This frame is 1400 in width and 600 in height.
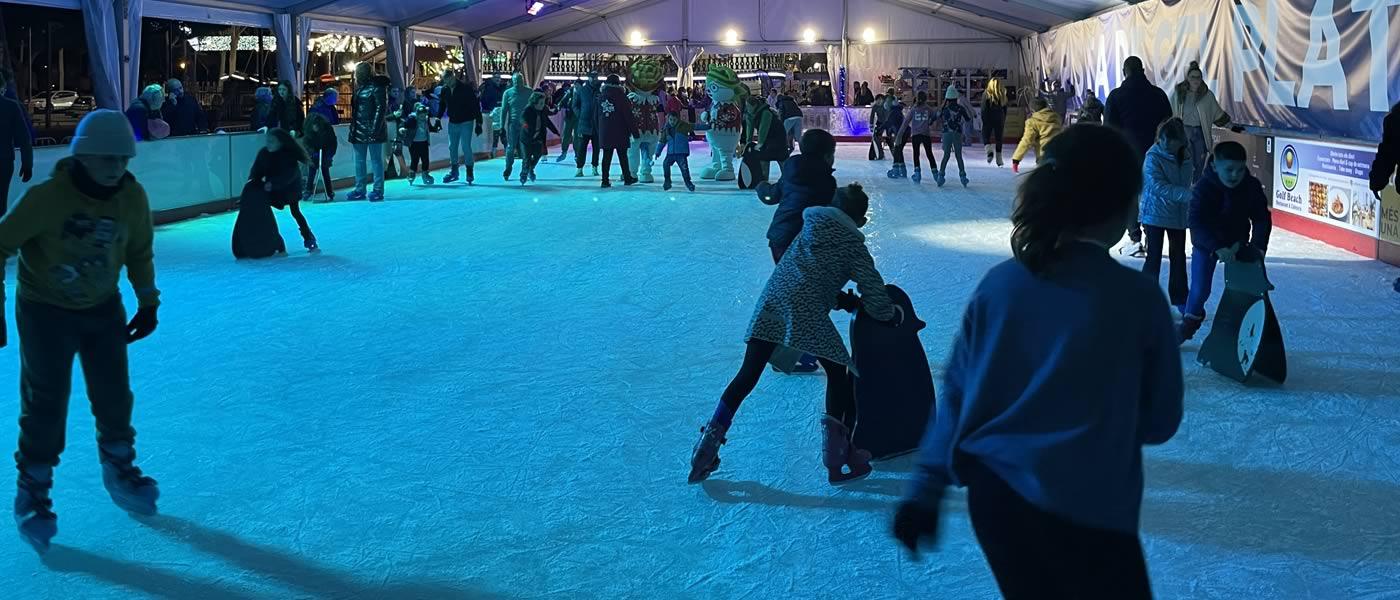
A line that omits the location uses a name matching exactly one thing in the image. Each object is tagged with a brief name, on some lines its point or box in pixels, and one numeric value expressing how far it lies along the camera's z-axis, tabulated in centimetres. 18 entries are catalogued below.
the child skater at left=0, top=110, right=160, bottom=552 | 286
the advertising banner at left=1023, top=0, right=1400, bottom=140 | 839
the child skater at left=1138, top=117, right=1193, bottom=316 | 545
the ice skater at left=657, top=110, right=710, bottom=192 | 1300
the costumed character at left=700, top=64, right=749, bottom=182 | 1285
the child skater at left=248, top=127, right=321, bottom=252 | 780
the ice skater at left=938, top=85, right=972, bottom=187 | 1341
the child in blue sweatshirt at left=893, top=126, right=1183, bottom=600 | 147
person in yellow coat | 1041
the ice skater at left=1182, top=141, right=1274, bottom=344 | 476
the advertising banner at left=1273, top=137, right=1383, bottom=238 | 827
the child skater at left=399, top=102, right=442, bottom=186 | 1335
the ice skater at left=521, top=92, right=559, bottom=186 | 1381
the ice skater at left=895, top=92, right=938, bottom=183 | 1368
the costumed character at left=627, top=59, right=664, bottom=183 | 1299
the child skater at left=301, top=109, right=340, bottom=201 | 1091
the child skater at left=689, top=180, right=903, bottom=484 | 329
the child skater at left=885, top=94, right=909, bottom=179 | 1650
